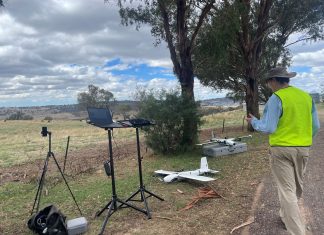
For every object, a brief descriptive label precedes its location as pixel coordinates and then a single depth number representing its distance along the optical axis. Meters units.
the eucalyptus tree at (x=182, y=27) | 14.38
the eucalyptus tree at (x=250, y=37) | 15.52
